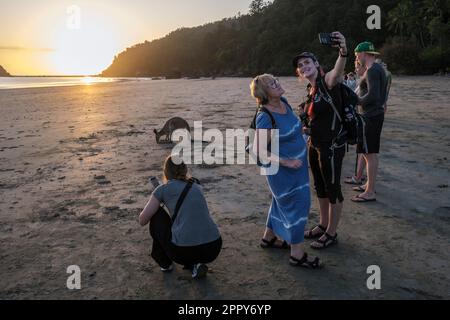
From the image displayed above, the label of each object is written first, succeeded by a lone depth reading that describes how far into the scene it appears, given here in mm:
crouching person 3301
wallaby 9273
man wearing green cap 4965
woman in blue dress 3422
